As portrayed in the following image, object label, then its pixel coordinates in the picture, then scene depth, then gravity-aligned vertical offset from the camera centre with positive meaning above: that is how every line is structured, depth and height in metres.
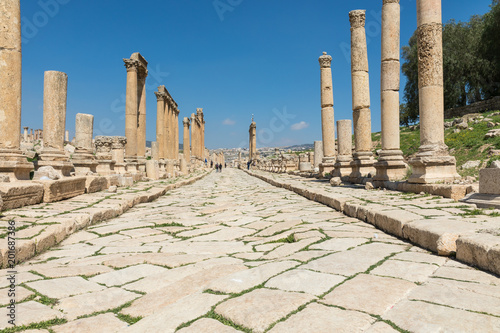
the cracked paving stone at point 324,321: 1.78 -0.82
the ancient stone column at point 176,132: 28.18 +3.35
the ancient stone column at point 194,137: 38.66 +3.73
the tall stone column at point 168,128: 24.58 +3.10
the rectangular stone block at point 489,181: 4.85 -0.22
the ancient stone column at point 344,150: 13.24 +0.75
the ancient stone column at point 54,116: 9.56 +1.55
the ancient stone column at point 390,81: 9.94 +2.54
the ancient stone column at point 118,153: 14.13 +0.74
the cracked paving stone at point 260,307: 1.91 -0.83
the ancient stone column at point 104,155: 13.22 +0.62
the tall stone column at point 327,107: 16.39 +2.91
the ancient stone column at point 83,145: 11.94 +0.92
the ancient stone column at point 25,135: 40.23 +4.46
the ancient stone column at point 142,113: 18.76 +3.20
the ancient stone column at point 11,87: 7.26 +1.81
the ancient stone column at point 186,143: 34.44 +2.73
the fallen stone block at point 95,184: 8.80 -0.35
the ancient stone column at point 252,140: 49.15 +4.23
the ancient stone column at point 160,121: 22.81 +3.33
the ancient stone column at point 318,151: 20.37 +1.01
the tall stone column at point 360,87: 12.10 +2.88
